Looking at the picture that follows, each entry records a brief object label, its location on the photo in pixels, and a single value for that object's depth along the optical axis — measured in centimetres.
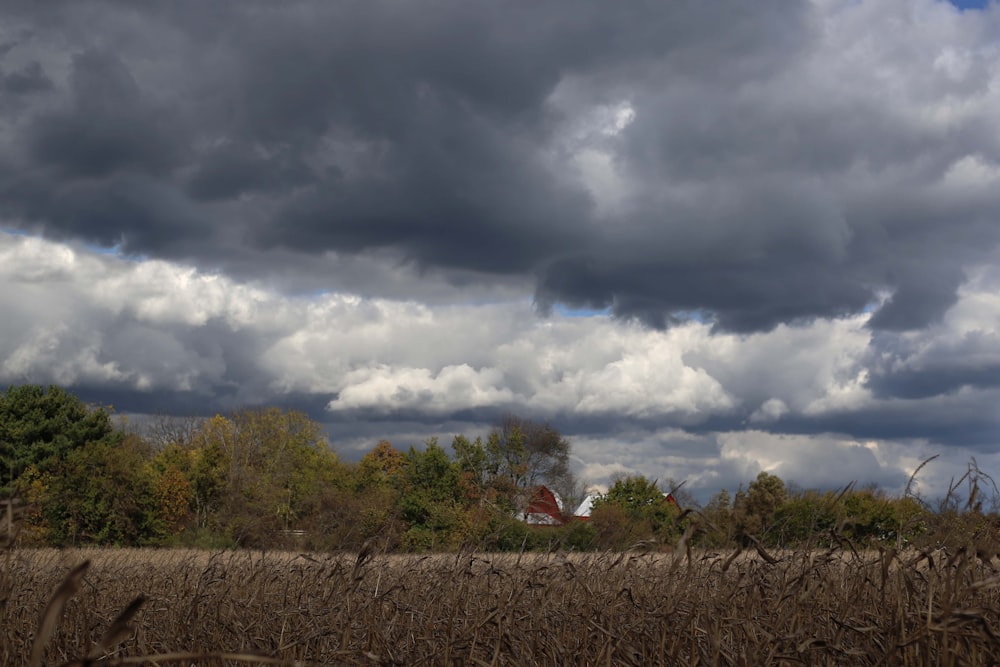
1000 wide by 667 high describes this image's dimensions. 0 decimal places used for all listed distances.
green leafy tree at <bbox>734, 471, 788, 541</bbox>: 5650
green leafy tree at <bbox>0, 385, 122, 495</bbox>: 6950
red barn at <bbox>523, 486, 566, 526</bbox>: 6188
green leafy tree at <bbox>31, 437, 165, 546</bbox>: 5931
